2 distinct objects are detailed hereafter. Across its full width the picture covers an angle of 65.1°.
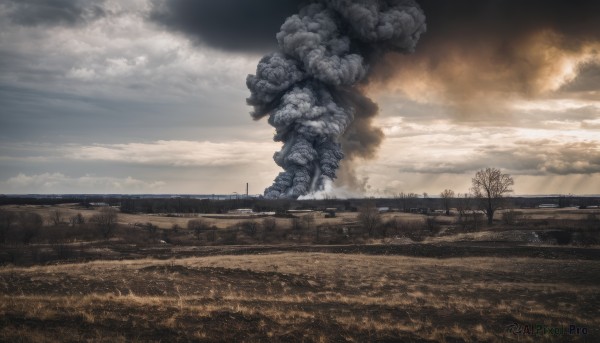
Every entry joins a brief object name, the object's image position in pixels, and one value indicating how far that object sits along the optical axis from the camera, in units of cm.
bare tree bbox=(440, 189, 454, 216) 10174
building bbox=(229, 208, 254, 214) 10968
